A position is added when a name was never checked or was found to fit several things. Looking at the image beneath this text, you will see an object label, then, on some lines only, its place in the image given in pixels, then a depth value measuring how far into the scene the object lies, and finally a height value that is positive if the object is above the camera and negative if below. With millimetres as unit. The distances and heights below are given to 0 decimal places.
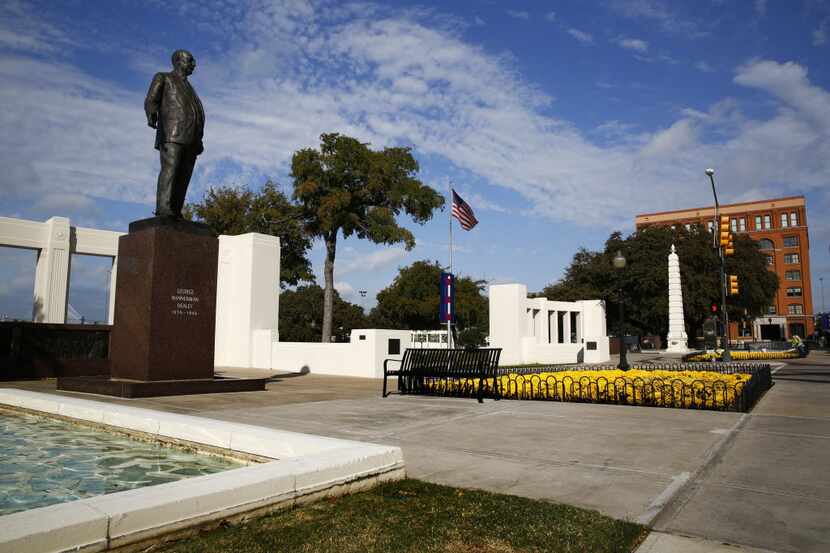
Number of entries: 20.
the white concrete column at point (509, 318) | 30312 +1151
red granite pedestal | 12406 +494
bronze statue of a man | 13336 +4643
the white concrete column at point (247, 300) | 27172 +1765
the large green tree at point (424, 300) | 66688 +4532
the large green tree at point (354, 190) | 34750 +8833
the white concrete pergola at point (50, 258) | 26750 +3594
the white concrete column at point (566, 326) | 36875 +935
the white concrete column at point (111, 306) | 29109 +1493
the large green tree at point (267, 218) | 38616 +7893
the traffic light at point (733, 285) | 27027 +2593
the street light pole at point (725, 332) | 26719 +525
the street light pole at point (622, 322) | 18095 +747
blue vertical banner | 25248 +1908
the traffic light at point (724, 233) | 23766 +4349
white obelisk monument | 43281 +2124
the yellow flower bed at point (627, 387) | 11547 -956
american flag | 26016 +5546
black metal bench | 12834 -707
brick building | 92625 +13280
